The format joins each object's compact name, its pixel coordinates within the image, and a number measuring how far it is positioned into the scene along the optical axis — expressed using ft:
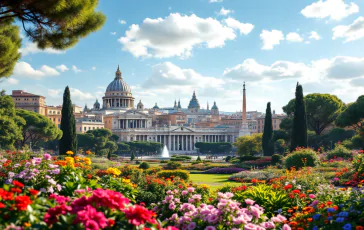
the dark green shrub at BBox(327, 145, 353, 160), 95.53
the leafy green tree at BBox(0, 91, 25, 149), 146.30
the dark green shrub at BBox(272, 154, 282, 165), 113.67
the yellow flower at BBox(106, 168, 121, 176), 39.65
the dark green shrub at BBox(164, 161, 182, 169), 120.69
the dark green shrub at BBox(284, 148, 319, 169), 82.34
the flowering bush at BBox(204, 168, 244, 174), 103.24
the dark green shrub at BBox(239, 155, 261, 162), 141.49
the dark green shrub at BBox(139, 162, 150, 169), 112.88
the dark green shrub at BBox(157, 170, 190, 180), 72.33
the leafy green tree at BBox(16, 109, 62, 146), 188.44
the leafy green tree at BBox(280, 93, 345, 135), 193.26
